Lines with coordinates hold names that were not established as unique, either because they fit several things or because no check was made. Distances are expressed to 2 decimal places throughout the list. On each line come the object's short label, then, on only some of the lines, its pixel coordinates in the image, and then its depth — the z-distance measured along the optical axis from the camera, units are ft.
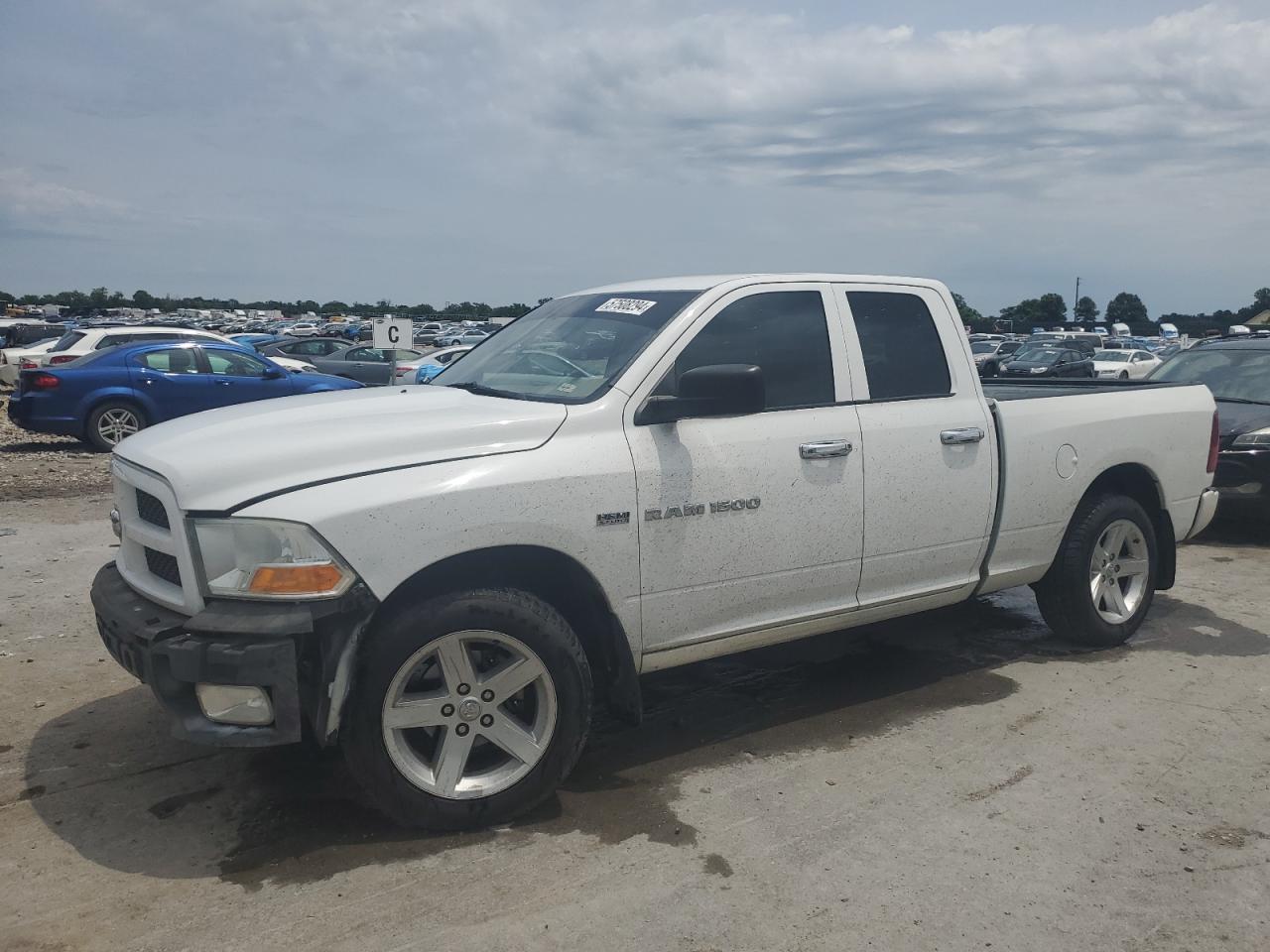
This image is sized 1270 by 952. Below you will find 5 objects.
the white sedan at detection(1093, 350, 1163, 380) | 104.35
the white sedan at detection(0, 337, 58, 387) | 73.51
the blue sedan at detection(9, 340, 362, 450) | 44.60
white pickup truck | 10.84
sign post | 40.55
